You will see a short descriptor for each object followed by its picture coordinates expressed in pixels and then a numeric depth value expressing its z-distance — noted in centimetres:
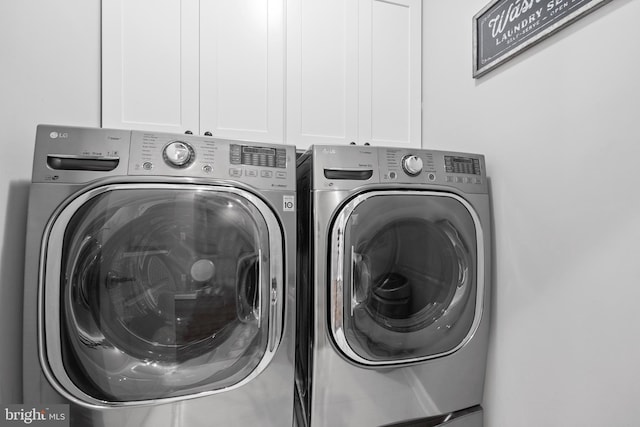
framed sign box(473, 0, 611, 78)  87
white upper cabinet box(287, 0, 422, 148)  135
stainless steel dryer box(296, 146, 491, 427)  93
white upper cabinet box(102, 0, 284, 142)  115
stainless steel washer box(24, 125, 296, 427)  76
